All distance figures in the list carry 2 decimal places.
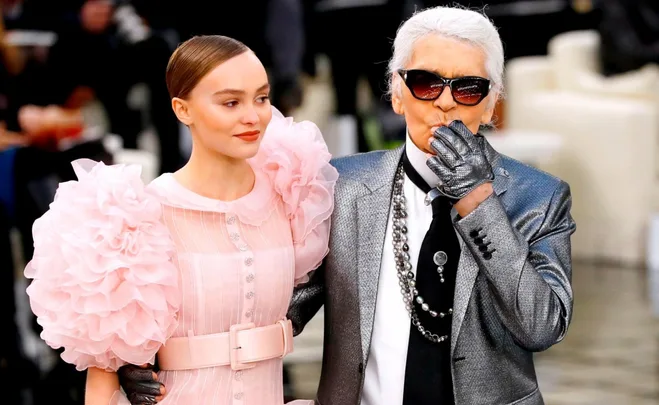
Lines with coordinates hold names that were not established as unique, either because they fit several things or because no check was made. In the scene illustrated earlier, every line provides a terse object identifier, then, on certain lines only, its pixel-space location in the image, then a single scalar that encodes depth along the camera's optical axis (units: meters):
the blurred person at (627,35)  20.62
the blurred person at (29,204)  13.07
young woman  6.01
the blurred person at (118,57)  19.62
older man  6.06
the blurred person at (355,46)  24.73
